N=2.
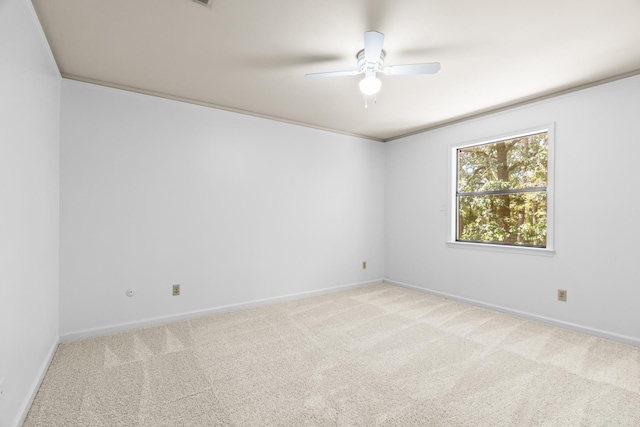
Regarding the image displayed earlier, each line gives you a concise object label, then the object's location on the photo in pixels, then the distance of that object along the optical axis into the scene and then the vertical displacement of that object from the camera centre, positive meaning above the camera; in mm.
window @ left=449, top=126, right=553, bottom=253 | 3316 +239
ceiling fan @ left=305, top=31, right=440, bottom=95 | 2051 +1040
